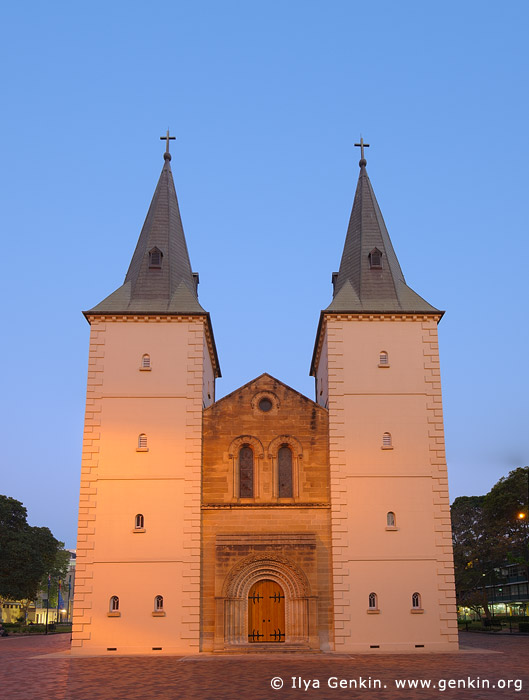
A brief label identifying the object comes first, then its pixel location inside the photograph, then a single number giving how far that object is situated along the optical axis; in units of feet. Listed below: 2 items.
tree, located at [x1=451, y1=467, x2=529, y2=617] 156.25
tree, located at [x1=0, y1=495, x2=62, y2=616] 175.01
